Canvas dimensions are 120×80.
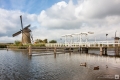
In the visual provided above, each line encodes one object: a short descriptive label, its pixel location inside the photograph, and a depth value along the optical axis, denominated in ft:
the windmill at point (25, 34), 138.29
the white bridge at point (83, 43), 81.98
